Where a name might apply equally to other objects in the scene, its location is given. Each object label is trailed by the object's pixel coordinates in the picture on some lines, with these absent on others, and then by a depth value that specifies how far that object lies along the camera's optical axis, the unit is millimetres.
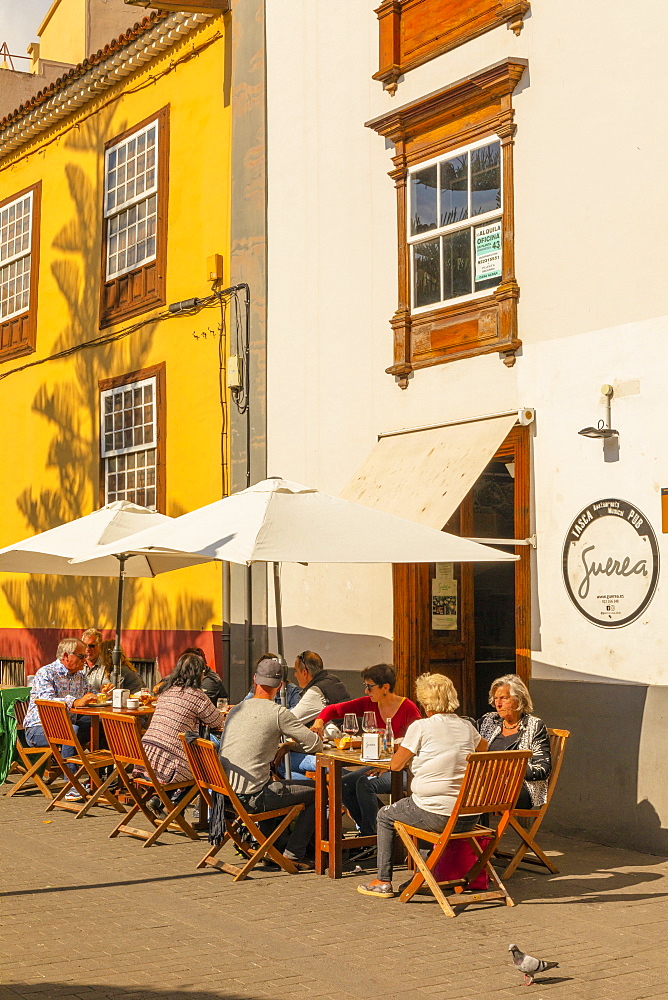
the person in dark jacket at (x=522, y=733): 8461
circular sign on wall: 9641
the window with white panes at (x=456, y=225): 11266
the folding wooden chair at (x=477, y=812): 7426
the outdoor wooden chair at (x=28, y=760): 11594
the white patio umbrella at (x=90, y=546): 12070
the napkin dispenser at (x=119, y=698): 11539
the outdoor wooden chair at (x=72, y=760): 10484
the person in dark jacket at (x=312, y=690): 10242
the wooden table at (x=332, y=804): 8336
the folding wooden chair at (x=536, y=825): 8289
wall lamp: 9852
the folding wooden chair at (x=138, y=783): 9273
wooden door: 11859
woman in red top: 8930
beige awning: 10656
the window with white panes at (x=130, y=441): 16047
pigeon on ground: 5965
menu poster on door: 12070
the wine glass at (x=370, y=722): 8730
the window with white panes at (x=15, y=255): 19312
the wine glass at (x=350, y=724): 8969
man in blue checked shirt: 11906
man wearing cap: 8391
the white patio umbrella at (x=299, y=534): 8891
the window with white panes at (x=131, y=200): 16234
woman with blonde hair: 7617
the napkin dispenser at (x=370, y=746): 8344
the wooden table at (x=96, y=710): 11312
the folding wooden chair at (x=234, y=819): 8227
